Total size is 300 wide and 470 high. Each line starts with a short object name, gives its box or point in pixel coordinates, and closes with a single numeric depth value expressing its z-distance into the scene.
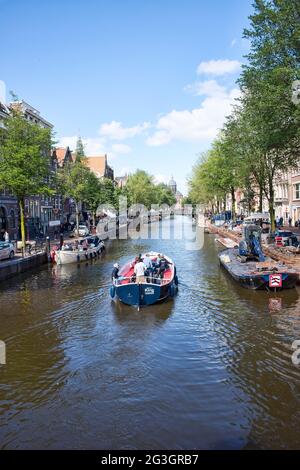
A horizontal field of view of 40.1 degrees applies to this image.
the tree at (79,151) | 58.38
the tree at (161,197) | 142.65
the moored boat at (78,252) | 34.88
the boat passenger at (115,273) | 20.74
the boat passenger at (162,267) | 21.95
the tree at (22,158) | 34.72
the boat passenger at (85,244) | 37.90
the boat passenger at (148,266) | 21.50
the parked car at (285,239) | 32.16
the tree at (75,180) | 55.03
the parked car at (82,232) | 54.45
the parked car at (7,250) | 30.39
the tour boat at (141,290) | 19.38
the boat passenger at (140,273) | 19.45
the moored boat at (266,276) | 21.45
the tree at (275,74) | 21.62
